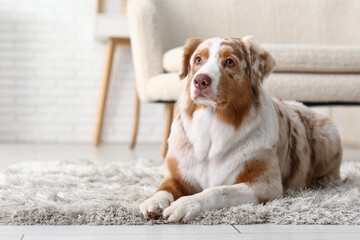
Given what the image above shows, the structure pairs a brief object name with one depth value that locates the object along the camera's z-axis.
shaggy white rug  1.88
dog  2.12
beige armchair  2.89
